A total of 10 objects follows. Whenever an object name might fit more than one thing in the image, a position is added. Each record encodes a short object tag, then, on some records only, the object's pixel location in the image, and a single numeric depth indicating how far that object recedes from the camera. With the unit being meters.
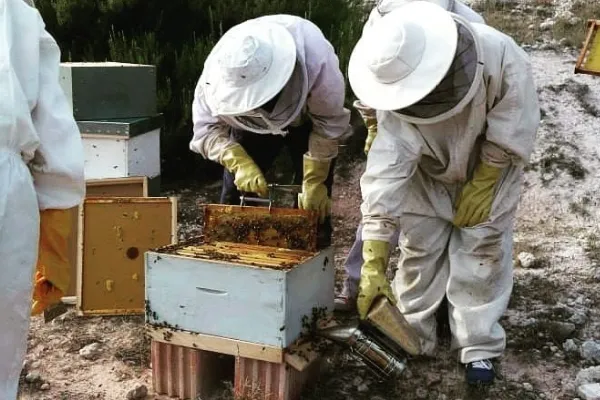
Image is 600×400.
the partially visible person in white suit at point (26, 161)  1.86
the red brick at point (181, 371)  2.66
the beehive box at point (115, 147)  3.63
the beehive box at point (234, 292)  2.45
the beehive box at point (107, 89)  3.76
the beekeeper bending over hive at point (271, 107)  2.79
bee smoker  2.49
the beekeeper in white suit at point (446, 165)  2.49
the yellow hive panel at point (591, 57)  3.02
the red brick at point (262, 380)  2.55
